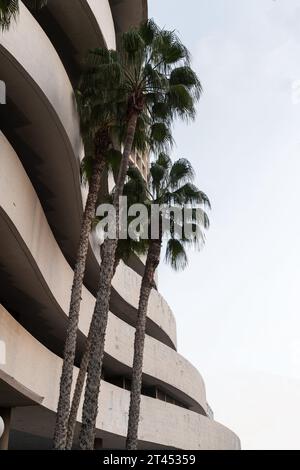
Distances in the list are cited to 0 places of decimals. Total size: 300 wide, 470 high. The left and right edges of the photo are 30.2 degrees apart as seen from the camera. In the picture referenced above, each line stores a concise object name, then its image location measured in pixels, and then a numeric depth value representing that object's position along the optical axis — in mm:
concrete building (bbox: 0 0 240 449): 14766
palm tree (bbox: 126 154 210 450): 21172
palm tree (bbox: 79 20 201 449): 14797
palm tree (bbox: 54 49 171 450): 15613
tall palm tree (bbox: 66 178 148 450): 21422
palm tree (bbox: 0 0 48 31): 9438
